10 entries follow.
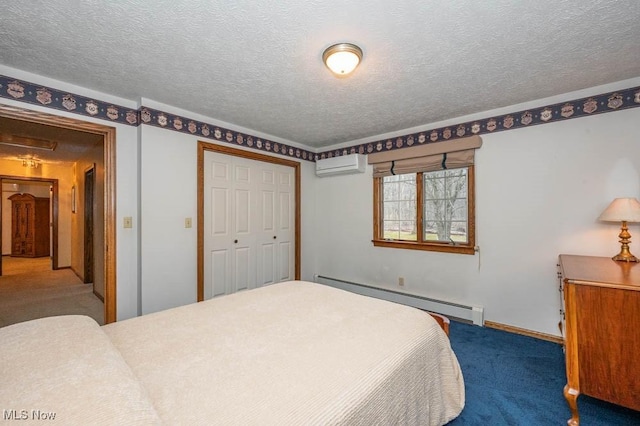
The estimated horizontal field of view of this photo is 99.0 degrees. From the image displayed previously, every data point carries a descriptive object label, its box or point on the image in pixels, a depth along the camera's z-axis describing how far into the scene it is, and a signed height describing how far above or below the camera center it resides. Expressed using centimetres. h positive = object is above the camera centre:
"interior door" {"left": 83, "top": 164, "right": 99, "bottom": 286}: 452 -16
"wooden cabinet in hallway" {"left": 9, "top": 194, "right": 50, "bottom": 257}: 738 -21
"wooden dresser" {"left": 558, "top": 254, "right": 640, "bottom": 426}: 145 -70
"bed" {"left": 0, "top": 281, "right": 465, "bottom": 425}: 76 -57
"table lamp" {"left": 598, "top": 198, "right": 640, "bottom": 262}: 197 -3
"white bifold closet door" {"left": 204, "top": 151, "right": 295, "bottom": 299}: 321 -10
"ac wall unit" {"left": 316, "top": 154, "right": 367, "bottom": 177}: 384 +73
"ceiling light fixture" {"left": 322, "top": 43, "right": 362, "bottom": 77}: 175 +104
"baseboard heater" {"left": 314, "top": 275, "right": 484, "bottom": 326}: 293 -106
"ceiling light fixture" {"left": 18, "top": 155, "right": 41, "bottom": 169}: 490 +109
